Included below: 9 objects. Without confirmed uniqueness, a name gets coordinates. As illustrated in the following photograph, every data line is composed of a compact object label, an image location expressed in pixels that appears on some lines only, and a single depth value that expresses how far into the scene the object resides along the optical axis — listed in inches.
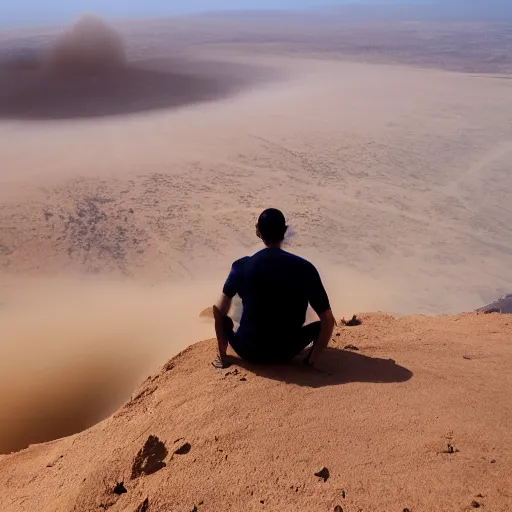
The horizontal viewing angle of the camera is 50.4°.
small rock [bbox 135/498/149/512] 92.7
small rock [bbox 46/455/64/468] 129.2
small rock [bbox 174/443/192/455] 106.6
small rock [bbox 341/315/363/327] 205.9
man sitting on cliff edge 129.6
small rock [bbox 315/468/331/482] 97.1
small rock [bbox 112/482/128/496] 100.3
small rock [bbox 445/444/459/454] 103.8
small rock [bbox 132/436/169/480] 103.9
